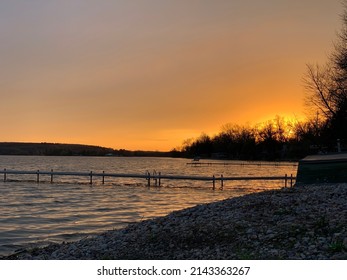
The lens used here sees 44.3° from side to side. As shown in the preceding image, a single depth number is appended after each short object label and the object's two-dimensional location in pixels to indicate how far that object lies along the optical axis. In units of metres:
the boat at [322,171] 17.19
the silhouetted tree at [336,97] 32.72
